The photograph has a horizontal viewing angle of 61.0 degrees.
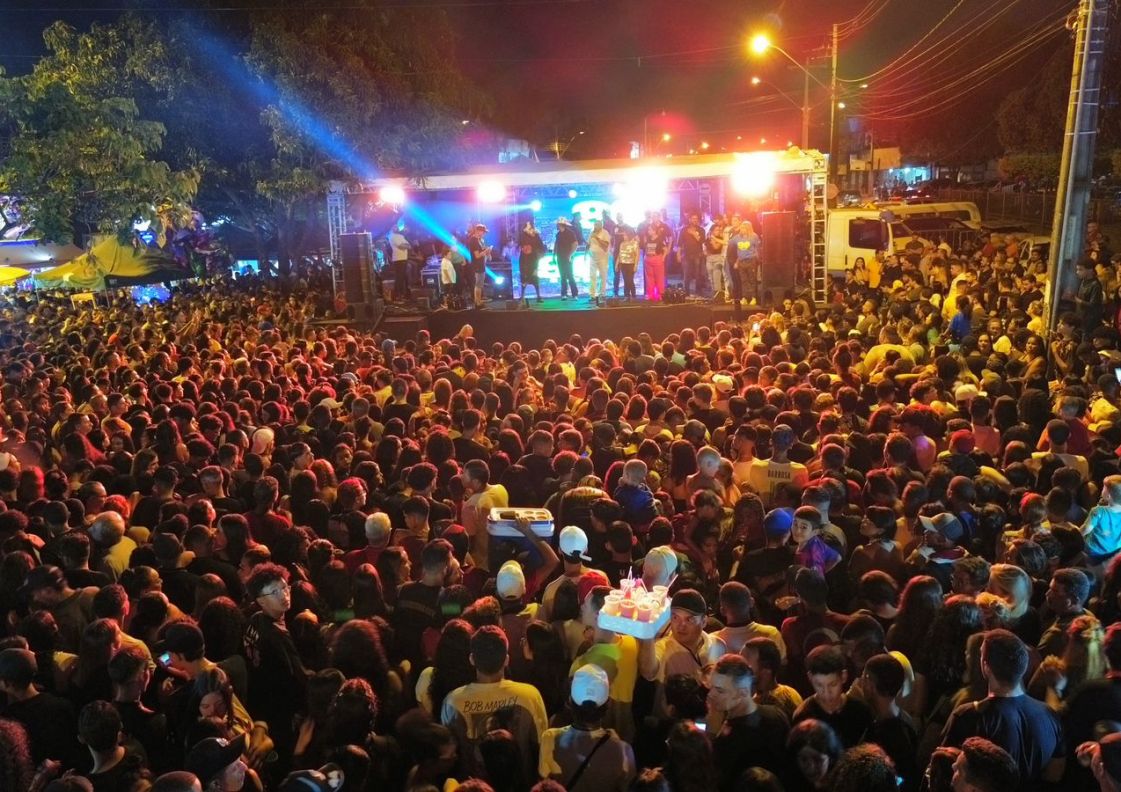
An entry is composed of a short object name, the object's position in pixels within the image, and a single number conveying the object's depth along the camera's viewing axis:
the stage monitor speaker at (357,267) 17.62
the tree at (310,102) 19.41
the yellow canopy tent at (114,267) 20.31
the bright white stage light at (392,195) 18.45
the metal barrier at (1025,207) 28.42
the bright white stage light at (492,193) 19.19
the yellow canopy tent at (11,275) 21.46
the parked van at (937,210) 24.66
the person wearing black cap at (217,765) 3.33
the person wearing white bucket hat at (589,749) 3.44
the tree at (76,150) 12.82
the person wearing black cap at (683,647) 4.14
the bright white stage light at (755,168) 16.75
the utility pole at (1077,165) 10.18
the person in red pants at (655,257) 18.48
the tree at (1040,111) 34.00
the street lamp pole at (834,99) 25.45
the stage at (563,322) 17.14
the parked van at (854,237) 21.83
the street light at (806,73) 20.84
